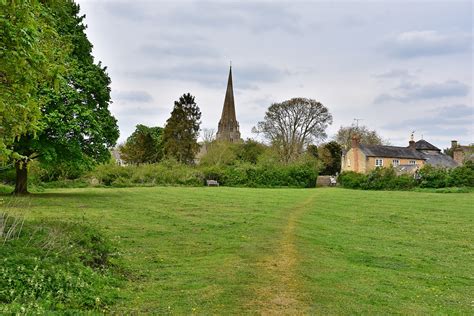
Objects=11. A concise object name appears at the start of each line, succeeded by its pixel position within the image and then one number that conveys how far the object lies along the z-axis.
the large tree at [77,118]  23.50
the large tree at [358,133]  82.25
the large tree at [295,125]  68.31
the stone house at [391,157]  65.44
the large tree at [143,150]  75.62
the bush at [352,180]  51.41
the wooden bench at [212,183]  51.51
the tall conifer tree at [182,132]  67.19
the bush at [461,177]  43.91
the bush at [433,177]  45.56
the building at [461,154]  70.69
